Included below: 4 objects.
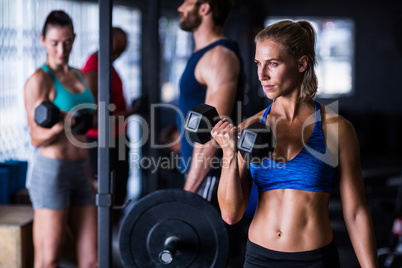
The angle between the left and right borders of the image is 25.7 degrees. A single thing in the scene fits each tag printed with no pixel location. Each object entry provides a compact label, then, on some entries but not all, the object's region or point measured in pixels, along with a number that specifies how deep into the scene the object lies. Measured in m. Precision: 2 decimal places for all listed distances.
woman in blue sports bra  2.97
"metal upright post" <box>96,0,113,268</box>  3.36
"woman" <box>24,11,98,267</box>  3.76
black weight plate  3.28
